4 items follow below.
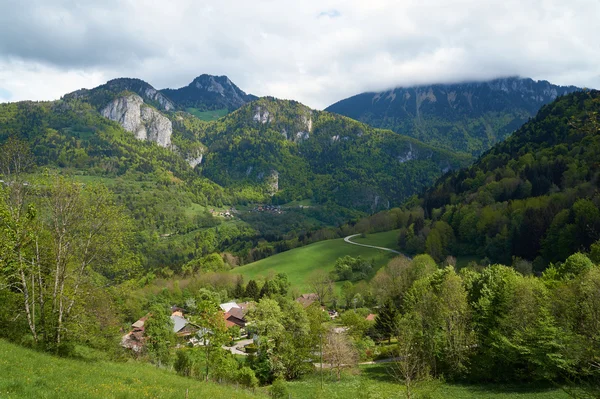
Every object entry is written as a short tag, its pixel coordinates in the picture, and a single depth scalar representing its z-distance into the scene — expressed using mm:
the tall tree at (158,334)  52031
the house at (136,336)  57938
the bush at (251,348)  57000
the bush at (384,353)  55500
